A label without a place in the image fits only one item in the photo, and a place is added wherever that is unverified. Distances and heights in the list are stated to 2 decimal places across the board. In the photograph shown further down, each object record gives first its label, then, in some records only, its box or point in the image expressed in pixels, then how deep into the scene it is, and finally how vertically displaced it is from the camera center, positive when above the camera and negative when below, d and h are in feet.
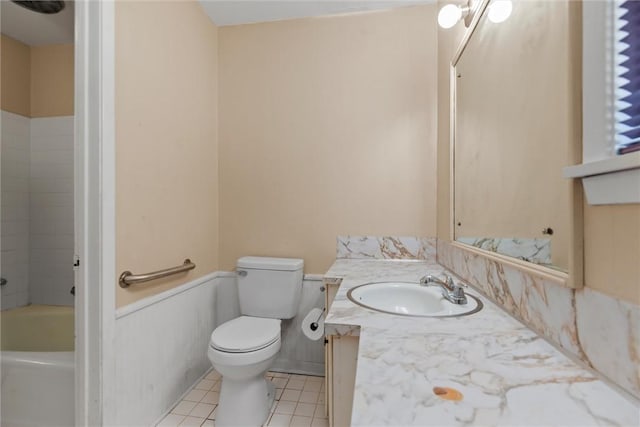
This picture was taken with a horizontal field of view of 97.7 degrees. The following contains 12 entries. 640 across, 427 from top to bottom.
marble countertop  1.33 -0.98
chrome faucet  3.06 -0.90
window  1.53 +0.65
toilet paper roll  5.73 -2.34
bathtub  3.96 -2.56
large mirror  2.09 +0.80
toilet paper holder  5.79 -2.36
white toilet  4.37 -2.11
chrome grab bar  3.97 -0.99
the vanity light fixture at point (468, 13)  3.12 +2.73
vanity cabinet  2.75 -1.70
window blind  1.55 +0.78
